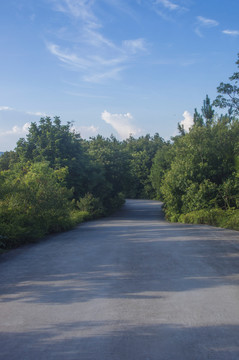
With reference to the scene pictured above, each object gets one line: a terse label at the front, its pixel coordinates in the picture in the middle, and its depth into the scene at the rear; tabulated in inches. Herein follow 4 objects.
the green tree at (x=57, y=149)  1302.9
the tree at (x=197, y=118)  1385.2
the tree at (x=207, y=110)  1448.1
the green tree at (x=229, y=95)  888.8
